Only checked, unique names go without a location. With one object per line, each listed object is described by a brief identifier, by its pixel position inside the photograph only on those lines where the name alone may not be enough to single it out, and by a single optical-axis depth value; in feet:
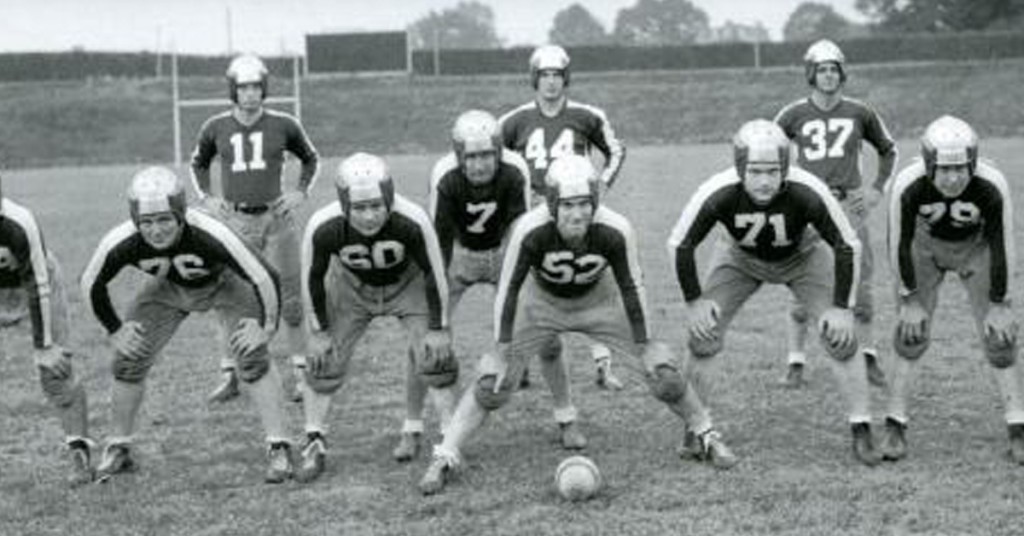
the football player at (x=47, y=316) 24.02
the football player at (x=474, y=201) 26.43
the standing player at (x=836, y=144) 31.42
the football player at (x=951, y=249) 23.67
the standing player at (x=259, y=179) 32.45
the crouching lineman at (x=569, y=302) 23.48
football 22.41
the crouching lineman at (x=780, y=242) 23.99
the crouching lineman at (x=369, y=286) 24.02
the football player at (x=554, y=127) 31.86
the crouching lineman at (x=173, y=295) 23.86
